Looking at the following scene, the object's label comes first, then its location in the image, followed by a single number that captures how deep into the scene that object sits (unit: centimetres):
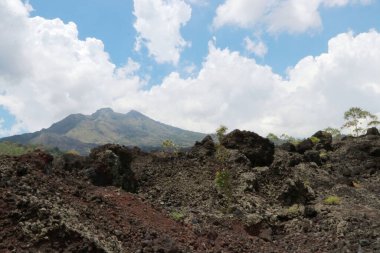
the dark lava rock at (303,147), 4475
